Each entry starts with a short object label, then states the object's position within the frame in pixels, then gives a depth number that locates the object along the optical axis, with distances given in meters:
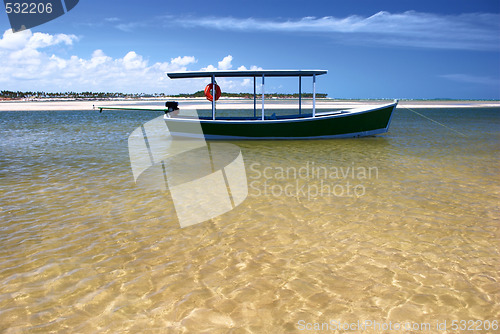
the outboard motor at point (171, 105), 17.40
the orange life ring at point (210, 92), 15.61
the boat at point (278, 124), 14.77
